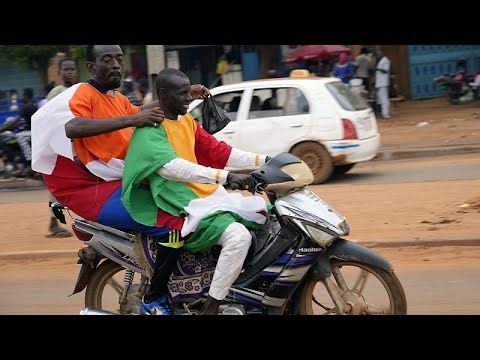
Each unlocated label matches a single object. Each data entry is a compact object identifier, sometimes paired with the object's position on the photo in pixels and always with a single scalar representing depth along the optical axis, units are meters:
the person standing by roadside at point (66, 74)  9.08
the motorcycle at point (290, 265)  5.09
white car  12.90
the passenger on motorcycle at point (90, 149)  5.44
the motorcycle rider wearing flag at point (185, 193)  5.08
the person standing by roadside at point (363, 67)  21.89
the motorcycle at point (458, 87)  21.97
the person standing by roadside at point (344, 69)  21.94
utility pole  17.31
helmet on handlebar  5.11
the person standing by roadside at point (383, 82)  21.00
